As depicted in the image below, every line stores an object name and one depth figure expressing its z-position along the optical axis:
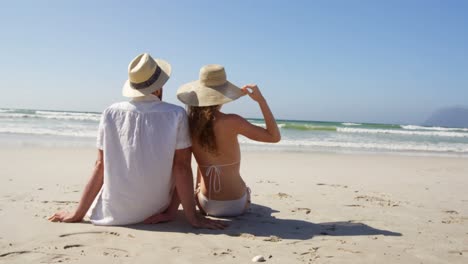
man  3.21
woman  3.38
